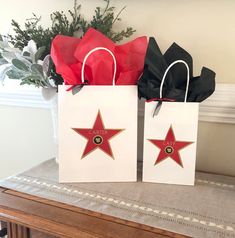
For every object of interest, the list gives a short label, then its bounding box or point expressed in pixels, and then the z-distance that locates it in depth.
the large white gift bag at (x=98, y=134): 0.82
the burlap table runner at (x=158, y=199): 0.65
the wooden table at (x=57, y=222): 0.61
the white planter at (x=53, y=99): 0.92
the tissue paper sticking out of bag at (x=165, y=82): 0.81
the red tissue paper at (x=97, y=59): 0.82
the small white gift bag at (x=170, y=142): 0.80
